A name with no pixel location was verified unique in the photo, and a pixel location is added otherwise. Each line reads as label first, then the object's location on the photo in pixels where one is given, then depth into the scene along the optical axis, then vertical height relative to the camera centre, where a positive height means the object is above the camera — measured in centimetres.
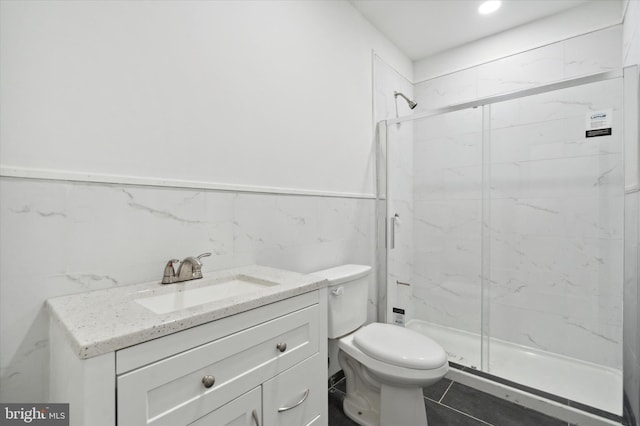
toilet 135 -70
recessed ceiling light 206 +143
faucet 110 -23
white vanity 62 -36
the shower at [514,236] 192 -19
